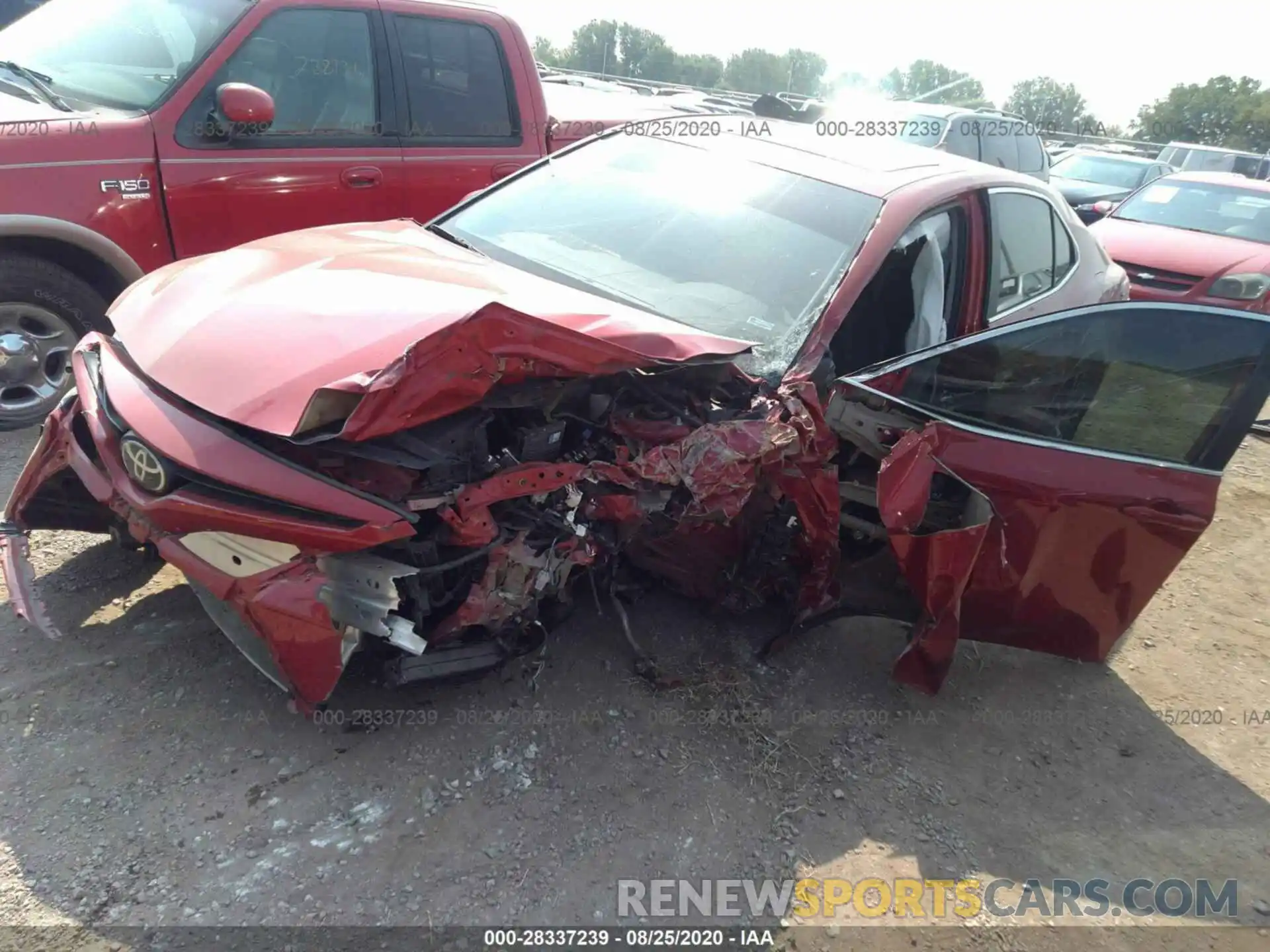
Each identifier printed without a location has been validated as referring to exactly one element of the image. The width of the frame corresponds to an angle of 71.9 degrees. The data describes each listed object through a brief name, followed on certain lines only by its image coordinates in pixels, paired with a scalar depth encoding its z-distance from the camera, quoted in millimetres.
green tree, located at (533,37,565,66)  27828
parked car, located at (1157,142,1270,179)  17109
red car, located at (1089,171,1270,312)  7434
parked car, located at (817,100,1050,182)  8930
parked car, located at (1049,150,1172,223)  11352
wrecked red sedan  2299
